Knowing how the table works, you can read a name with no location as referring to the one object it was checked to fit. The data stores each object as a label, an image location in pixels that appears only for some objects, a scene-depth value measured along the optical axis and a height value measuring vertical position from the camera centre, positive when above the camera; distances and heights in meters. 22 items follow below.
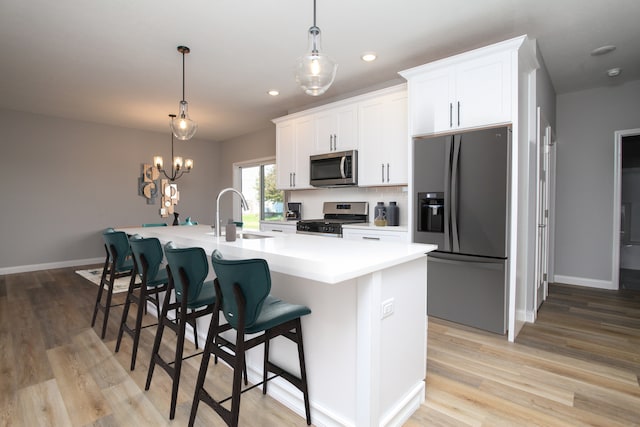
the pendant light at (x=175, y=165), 5.78 +0.83
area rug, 4.38 -1.04
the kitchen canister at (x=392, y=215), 3.96 -0.06
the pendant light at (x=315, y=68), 2.04 +0.89
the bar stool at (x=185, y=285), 1.74 -0.41
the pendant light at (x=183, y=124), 3.23 +0.84
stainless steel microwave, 4.14 +0.54
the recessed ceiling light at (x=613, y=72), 3.59 +1.53
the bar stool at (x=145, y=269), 2.32 -0.43
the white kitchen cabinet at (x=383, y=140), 3.70 +0.82
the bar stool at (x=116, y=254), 2.87 -0.39
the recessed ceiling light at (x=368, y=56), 3.32 +1.57
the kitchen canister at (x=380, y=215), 3.94 -0.06
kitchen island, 1.48 -0.58
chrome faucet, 2.41 -0.06
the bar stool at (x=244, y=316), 1.42 -0.50
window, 6.75 +0.36
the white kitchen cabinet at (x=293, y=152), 4.76 +0.86
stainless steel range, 4.07 -0.12
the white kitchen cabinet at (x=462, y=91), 2.71 +1.06
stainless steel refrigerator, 2.72 -0.10
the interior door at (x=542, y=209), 3.25 +0.02
